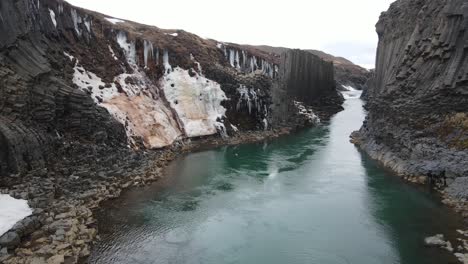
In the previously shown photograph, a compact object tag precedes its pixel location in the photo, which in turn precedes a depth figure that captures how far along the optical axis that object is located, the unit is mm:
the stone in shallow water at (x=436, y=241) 20531
